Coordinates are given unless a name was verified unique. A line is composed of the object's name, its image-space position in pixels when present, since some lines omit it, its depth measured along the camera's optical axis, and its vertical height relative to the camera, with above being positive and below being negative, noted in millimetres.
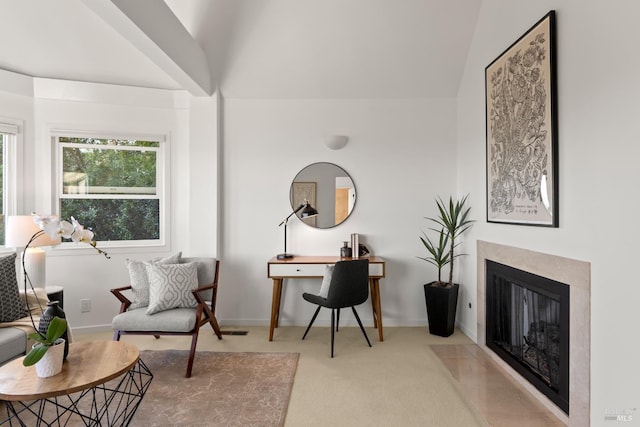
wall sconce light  3717 +740
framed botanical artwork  2172 +564
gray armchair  2701 -840
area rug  2104 -1222
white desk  3432 -577
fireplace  1892 -642
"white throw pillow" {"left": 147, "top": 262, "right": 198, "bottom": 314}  2861 -620
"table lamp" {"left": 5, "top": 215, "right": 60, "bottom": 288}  2896 -261
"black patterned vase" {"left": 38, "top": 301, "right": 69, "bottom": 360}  1748 -529
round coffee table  1512 -758
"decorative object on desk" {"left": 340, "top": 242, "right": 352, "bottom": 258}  3664 -418
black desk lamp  3812 -6
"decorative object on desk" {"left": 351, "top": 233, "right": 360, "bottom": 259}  3629 -345
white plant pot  1615 -699
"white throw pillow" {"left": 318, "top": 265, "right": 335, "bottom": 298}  3121 -609
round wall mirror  3850 +221
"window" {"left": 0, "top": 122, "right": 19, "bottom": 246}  3354 +384
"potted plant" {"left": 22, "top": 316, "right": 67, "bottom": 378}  1610 -629
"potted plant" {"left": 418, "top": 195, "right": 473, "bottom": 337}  3412 -712
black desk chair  3027 -647
